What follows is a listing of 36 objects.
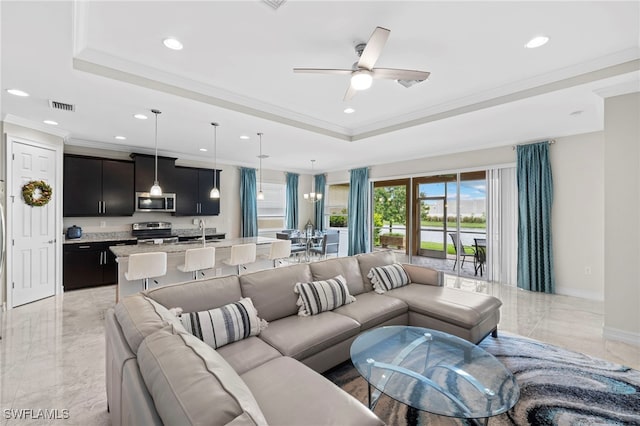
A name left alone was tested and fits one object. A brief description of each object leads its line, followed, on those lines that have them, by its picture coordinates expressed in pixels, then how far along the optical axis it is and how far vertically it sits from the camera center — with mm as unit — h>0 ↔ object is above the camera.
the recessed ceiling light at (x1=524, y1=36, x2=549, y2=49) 2398 +1478
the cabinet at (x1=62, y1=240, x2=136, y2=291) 4902 -889
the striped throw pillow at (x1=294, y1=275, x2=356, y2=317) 2611 -768
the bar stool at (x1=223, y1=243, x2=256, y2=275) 4316 -609
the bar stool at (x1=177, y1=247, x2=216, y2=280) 3789 -601
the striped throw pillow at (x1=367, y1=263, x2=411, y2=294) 3342 -755
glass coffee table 1604 -1041
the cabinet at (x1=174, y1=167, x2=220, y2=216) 6383 +523
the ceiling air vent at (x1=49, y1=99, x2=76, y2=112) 3438 +1345
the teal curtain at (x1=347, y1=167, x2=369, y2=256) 7875 +101
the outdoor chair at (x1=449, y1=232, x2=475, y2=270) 6066 -724
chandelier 8325 +558
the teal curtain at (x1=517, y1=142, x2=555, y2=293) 4812 -62
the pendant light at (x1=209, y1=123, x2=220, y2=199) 4535 +1356
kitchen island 3691 -646
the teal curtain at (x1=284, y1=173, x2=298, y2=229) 8859 +365
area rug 1916 -1351
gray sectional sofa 1026 -817
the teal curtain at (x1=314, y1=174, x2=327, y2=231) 9270 +387
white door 4121 -261
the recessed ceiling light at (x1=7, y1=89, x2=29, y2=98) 3110 +1358
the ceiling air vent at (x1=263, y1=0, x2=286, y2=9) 1985 +1487
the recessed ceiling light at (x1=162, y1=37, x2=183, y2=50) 2451 +1501
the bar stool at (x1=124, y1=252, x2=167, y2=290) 3326 -605
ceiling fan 2242 +1182
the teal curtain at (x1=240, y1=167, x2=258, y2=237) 7633 +236
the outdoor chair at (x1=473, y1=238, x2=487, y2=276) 5750 -798
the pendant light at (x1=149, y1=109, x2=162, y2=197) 4254 +371
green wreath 4231 +341
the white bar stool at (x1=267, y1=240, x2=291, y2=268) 4785 -587
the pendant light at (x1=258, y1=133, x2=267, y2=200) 4866 +1354
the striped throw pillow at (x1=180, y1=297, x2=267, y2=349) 1937 -769
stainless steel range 5867 -330
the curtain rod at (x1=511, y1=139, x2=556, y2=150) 4800 +1240
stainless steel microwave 5805 +261
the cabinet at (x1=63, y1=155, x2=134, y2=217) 5098 +530
